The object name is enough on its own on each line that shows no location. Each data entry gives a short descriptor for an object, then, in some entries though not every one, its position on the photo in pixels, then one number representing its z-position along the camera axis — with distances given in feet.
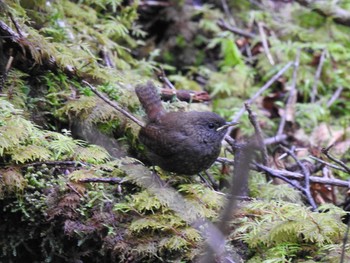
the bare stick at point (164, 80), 27.13
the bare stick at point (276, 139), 29.69
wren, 20.06
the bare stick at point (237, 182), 8.76
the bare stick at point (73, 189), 17.76
